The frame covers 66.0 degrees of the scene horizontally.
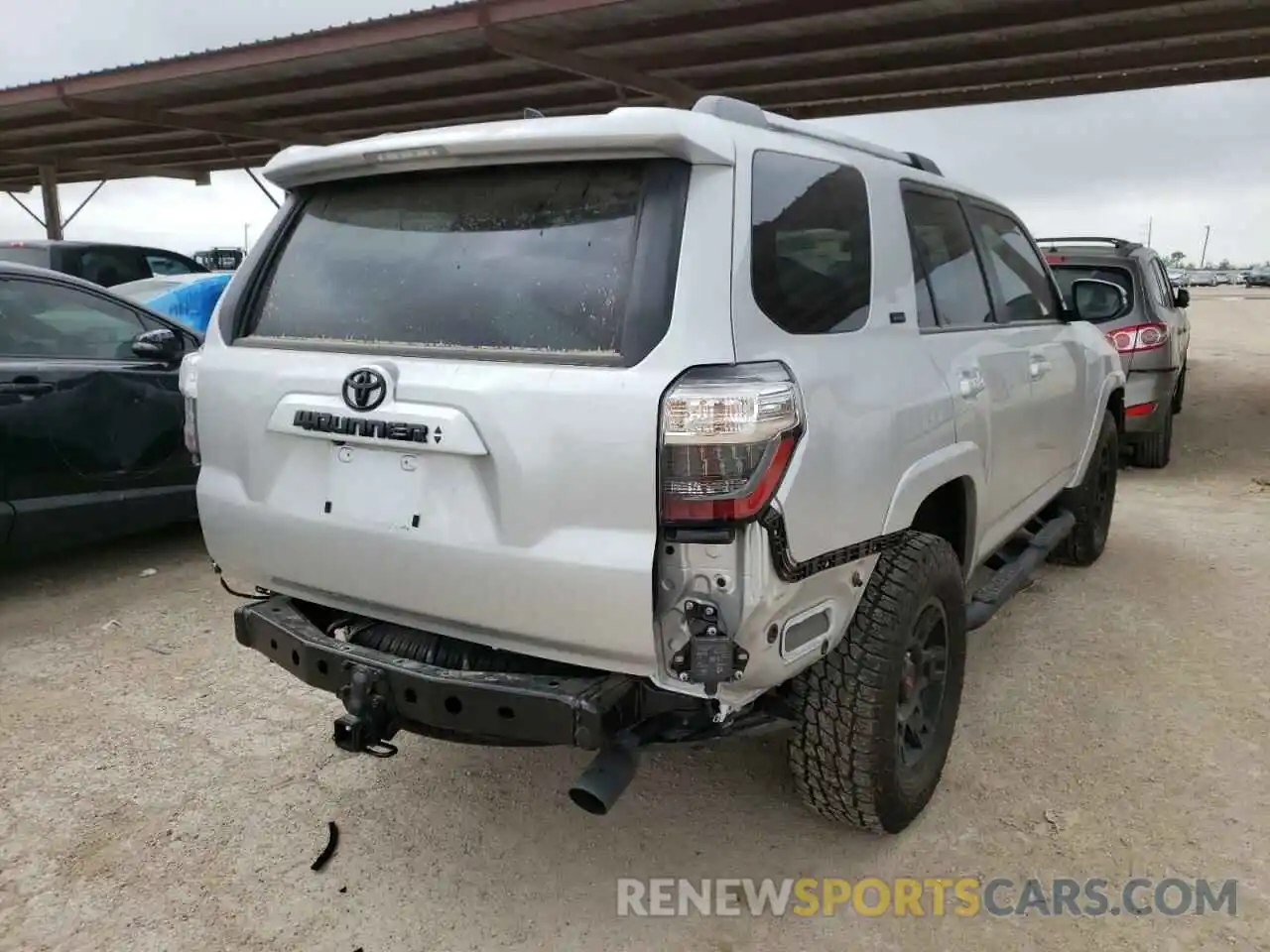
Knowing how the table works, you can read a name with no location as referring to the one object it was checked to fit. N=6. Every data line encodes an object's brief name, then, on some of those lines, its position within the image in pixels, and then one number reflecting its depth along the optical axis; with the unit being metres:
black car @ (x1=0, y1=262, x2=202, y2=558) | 4.61
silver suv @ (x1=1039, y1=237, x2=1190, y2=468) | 7.49
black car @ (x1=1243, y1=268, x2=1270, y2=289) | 65.81
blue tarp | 8.42
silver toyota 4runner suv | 2.11
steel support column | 17.91
